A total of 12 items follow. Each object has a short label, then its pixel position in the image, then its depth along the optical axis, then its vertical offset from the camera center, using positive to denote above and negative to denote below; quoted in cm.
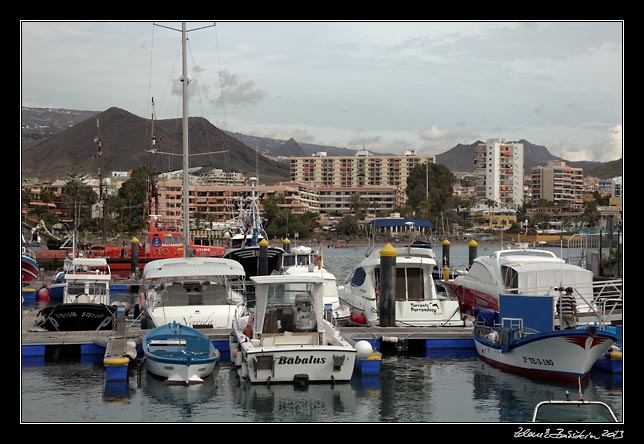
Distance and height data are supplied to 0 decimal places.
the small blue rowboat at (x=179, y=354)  2266 -316
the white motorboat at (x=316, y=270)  3344 -162
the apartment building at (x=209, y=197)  15888 +707
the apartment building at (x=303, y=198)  19684 +800
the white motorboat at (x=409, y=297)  3003 -227
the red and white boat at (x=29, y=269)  5388 -212
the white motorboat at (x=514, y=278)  2962 -160
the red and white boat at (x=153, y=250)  6675 -127
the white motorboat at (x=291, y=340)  2175 -280
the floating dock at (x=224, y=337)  2619 -318
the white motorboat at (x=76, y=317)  2981 -282
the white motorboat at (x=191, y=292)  2798 -197
